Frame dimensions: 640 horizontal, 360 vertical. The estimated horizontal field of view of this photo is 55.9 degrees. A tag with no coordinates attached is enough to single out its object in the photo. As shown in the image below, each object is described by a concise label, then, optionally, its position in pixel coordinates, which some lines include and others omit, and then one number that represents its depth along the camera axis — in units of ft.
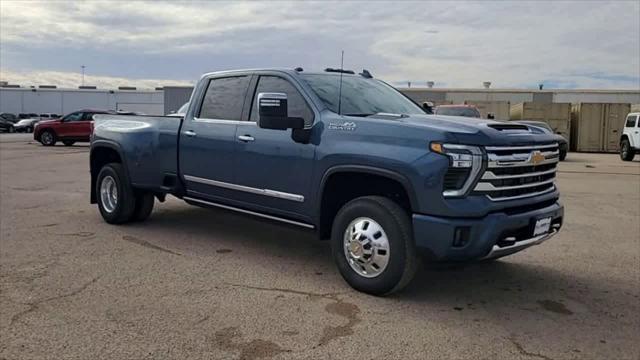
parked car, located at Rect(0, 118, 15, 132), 162.50
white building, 213.66
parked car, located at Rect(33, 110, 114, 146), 92.68
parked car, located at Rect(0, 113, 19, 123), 168.06
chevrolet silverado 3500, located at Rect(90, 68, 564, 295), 14.79
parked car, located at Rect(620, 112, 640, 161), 76.51
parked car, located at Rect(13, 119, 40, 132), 163.84
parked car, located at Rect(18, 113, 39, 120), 209.36
